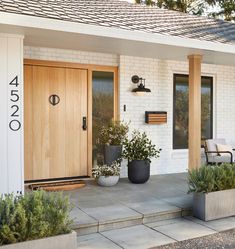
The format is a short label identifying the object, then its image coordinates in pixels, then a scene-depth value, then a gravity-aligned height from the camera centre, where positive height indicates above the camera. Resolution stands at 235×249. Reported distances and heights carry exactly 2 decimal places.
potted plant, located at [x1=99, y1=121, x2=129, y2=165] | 6.08 -0.43
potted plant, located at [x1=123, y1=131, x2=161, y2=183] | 5.99 -0.73
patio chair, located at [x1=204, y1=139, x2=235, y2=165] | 6.76 -0.74
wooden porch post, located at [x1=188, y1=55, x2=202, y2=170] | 5.68 +0.03
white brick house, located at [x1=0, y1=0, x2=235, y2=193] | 4.20 +1.03
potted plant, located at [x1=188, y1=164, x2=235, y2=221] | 4.40 -0.98
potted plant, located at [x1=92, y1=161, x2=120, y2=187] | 5.79 -1.00
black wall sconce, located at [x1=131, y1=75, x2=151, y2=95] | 6.55 +0.58
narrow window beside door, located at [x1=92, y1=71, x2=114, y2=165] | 6.41 +0.25
